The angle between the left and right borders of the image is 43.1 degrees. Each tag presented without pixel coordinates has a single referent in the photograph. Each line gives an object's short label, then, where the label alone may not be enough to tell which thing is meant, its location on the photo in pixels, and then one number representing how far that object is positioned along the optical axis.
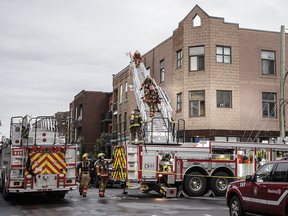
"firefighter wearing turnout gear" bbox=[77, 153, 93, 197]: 14.66
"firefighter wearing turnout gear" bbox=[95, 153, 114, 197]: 14.30
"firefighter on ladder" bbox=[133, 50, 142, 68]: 30.52
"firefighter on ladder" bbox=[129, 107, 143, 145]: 16.50
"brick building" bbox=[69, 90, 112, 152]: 46.06
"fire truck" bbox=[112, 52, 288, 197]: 14.24
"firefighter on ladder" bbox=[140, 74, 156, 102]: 20.95
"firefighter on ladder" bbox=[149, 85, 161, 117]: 20.55
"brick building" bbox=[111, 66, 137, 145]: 34.44
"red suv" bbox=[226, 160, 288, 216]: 7.43
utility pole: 17.89
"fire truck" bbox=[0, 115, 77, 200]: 11.74
